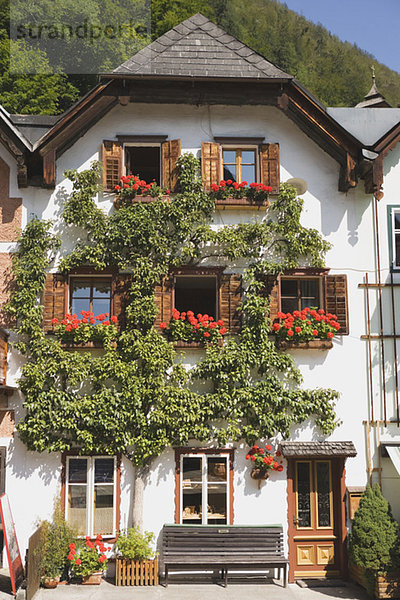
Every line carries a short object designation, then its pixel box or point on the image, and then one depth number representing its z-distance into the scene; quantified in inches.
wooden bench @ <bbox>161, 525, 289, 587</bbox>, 505.4
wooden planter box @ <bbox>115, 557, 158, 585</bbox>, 509.0
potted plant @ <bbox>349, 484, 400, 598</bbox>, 485.4
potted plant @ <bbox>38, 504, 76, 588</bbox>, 499.8
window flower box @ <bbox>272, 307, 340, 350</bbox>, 548.4
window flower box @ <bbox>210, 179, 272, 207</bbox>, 566.3
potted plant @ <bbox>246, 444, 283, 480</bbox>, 530.6
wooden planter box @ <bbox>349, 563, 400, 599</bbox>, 482.0
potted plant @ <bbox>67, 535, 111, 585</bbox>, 508.1
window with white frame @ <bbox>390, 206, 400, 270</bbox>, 583.5
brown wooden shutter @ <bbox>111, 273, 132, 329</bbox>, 555.8
